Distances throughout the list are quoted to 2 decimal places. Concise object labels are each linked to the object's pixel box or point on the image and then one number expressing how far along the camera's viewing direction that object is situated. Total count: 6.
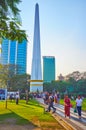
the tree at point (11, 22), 3.20
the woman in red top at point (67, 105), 7.93
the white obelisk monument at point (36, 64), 31.84
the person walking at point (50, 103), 9.41
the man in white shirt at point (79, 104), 7.92
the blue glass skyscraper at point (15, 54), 59.40
